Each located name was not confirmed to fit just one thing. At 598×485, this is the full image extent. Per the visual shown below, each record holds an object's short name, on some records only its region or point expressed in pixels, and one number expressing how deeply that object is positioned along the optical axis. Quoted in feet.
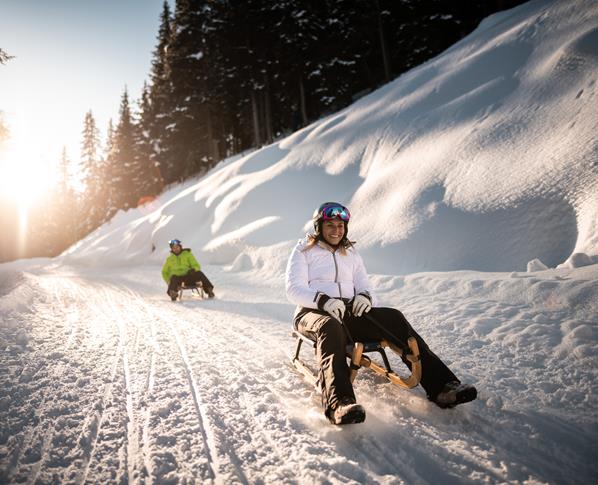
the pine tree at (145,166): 121.60
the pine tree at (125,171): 123.75
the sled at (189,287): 28.07
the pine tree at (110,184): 127.24
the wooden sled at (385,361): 8.53
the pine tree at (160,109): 108.67
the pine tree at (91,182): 139.23
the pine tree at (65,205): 160.04
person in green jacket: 28.02
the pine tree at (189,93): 93.04
